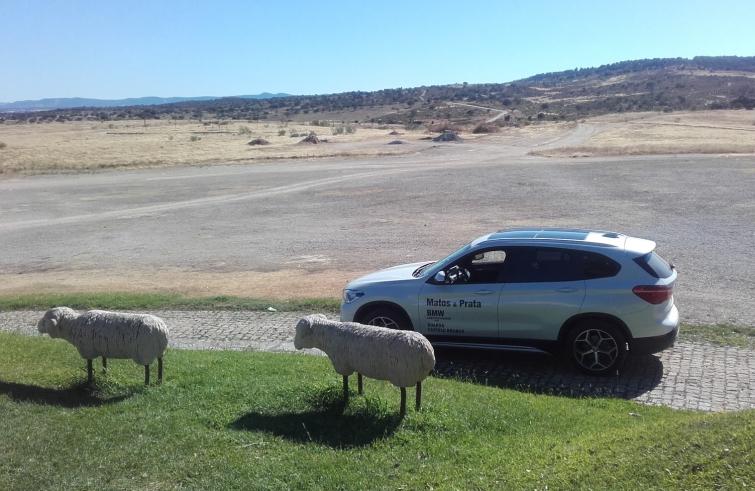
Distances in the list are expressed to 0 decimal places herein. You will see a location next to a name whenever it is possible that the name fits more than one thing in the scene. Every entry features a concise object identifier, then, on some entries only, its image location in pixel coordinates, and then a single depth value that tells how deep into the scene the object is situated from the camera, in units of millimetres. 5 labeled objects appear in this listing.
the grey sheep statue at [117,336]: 7785
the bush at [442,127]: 76562
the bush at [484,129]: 72875
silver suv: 9219
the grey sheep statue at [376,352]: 6672
